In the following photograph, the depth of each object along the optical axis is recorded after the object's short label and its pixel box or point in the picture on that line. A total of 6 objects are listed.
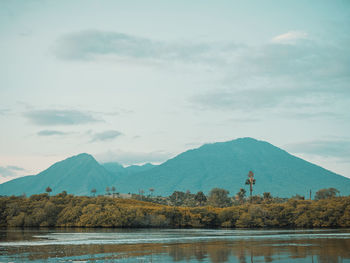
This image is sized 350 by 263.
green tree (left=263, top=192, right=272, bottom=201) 169.25
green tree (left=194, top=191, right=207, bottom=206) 186.25
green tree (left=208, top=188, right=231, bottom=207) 189.82
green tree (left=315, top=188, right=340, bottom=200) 183.54
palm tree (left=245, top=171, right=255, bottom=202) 168.50
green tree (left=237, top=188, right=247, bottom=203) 185.38
